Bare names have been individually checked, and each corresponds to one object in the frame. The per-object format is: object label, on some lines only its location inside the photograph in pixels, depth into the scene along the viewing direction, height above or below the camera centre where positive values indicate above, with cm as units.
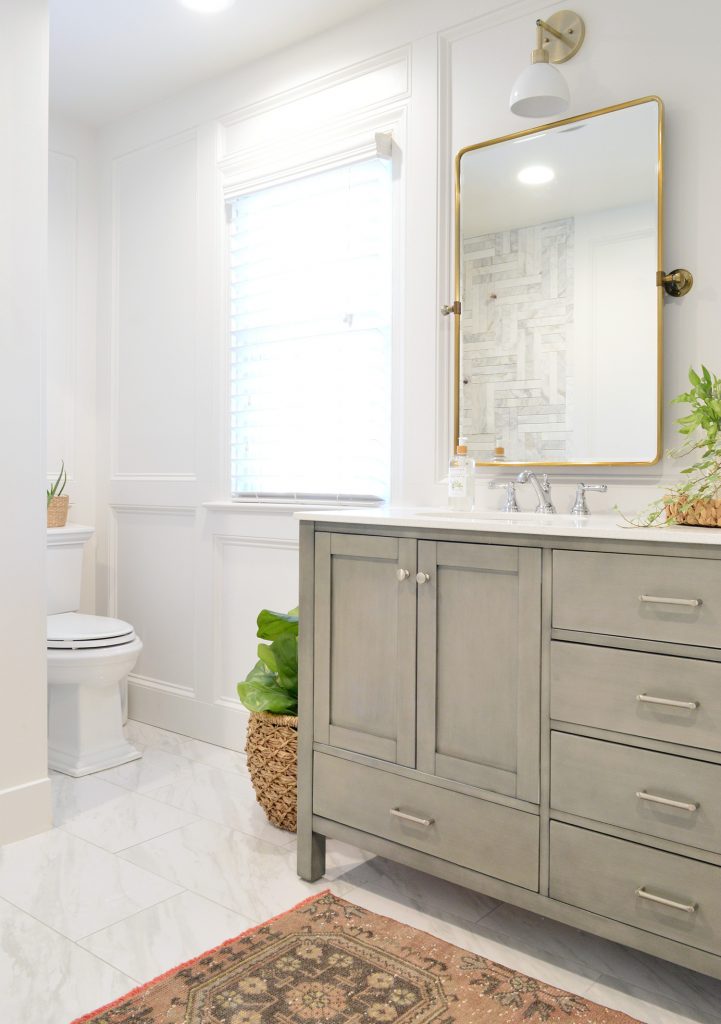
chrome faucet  215 +3
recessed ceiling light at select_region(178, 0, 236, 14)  259 +152
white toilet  277 -64
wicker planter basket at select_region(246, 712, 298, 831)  230 -72
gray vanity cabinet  149 -44
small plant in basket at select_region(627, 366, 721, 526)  164 +6
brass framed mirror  203 +54
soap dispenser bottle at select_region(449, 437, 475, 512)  227 +5
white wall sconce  200 +101
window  265 +55
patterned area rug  156 -94
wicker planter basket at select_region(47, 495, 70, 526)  320 -4
